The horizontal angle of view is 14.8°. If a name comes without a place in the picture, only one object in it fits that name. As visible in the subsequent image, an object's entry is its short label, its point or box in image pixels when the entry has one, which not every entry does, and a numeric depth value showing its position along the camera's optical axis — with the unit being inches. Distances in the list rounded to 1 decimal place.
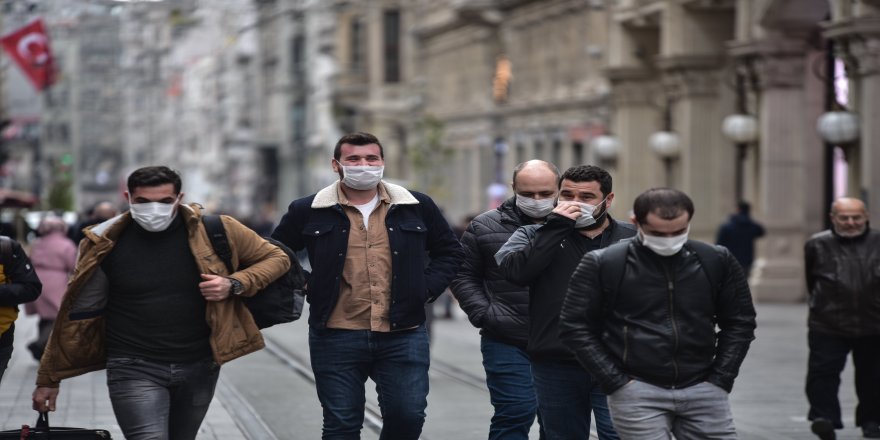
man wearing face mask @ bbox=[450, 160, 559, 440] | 647.3
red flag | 2389.2
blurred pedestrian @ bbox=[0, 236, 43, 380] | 638.9
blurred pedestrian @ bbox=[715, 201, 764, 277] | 1754.2
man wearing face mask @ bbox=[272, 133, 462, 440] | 602.9
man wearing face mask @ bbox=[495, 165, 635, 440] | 574.0
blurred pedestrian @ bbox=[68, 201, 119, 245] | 1386.8
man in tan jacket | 555.4
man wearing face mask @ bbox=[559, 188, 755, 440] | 495.6
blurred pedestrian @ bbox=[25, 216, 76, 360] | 1275.5
